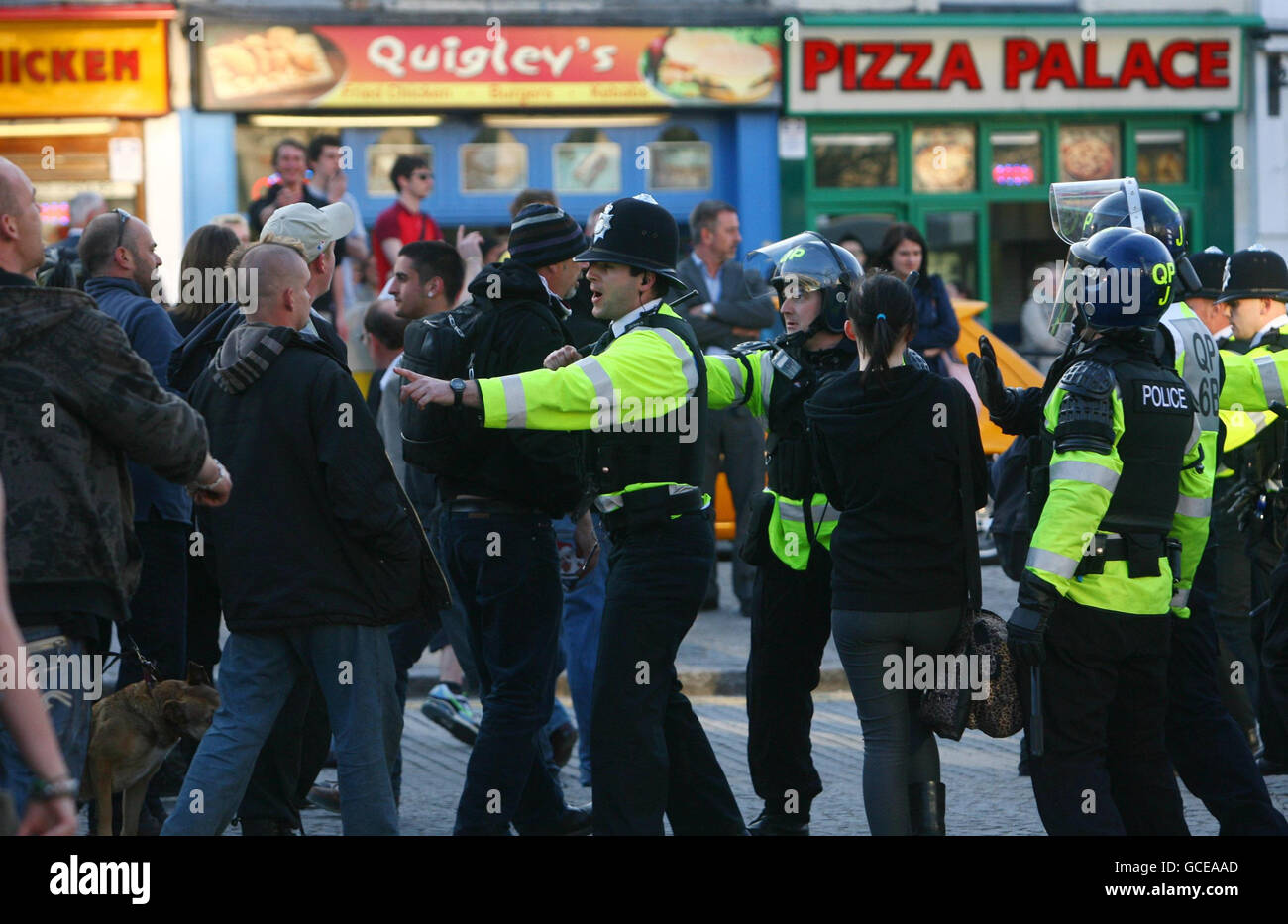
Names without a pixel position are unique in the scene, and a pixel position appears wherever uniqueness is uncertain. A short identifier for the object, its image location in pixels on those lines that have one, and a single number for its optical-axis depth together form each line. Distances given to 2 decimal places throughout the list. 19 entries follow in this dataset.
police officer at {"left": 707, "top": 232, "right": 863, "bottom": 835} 12.35
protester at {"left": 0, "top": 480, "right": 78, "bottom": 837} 6.74
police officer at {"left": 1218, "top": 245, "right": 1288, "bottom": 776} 14.67
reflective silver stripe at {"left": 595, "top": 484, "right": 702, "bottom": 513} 11.13
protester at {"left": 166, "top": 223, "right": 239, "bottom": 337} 13.84
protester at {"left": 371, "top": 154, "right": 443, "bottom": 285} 25.64
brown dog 11.44
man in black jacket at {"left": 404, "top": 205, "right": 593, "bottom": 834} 11.77
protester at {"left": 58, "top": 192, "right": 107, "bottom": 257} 23.16
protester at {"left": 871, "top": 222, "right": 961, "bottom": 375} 21.14
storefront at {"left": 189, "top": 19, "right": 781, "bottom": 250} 34.00
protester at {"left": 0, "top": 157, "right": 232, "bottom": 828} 8.57
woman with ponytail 10.98
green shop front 36.12
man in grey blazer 21.16
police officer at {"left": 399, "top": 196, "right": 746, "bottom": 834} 10.88
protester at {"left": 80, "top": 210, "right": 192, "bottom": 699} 13.39
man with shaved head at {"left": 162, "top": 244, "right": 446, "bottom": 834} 10.56
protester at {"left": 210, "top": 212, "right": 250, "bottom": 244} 18.64
